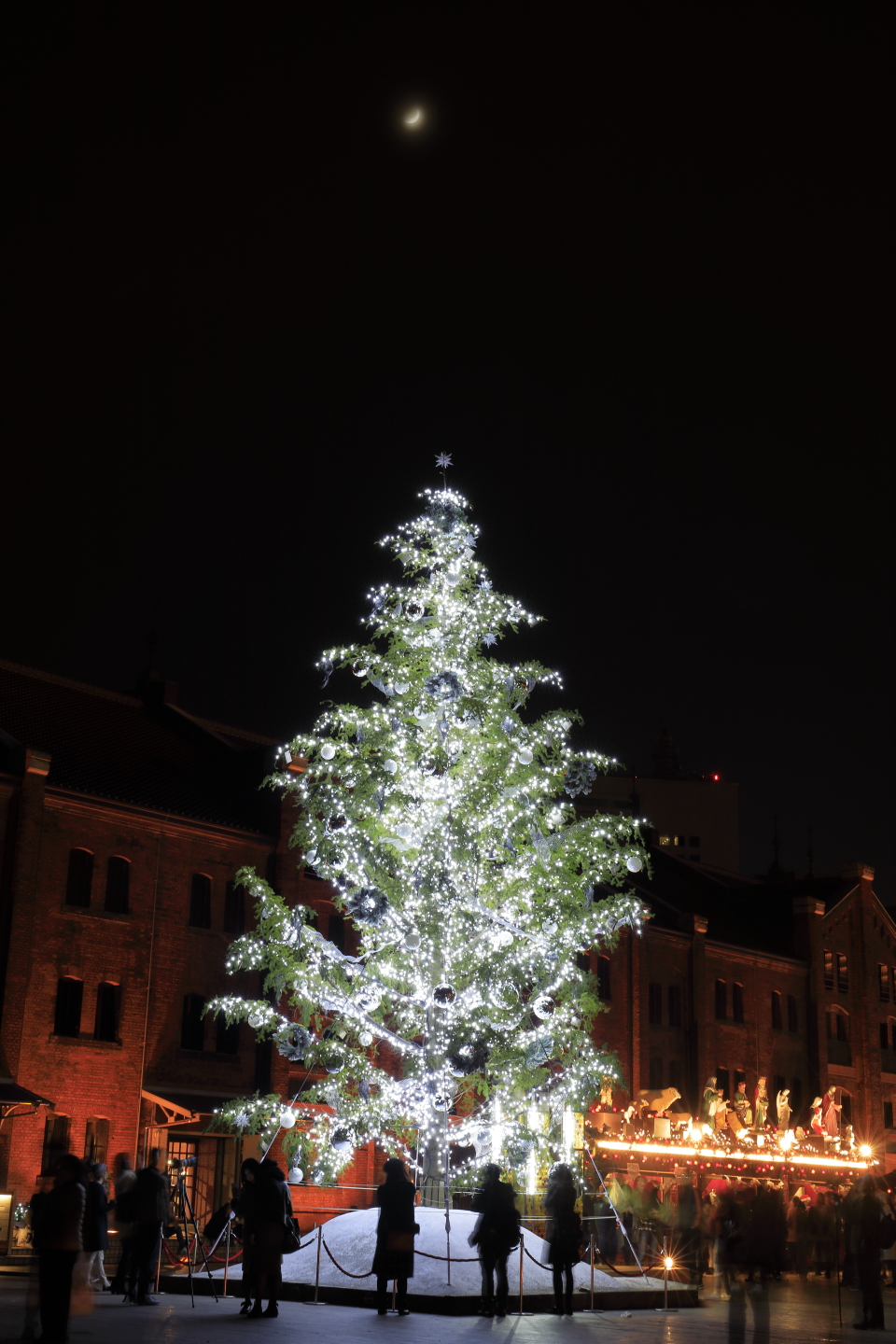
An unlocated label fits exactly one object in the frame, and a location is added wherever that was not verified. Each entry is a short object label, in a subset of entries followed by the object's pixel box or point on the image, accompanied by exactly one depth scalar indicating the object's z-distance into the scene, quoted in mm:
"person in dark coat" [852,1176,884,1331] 17422
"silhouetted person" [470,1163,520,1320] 16516
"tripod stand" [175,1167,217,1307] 25125
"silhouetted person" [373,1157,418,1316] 16484
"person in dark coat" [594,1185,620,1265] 26623
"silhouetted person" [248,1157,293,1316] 15469
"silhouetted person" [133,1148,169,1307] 17094
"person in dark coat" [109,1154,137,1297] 17047
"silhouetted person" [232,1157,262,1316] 15789
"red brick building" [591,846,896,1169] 44562
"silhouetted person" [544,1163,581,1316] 17188
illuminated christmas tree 23781
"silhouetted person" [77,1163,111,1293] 15141
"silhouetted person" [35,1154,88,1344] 10703
